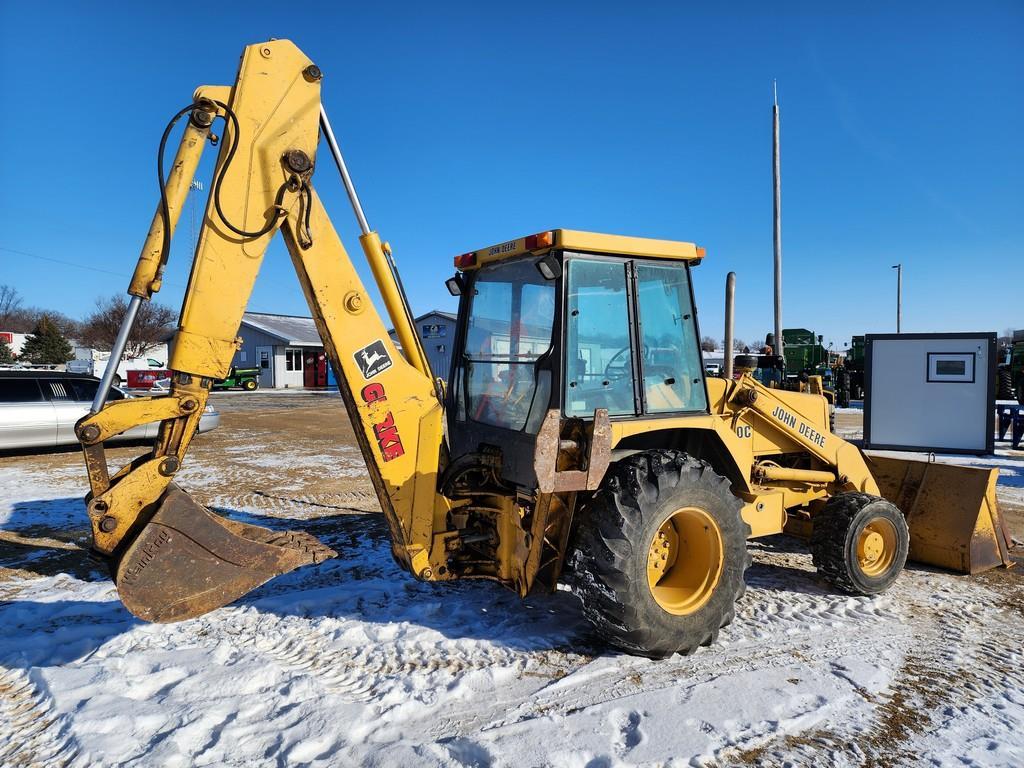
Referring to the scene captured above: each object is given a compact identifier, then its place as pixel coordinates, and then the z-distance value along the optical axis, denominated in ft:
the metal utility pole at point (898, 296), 125.08
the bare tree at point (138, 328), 130.72
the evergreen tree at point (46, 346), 135.44
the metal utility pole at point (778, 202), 36.09
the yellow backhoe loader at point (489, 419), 10.43
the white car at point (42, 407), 34.81
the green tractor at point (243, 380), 106.22
